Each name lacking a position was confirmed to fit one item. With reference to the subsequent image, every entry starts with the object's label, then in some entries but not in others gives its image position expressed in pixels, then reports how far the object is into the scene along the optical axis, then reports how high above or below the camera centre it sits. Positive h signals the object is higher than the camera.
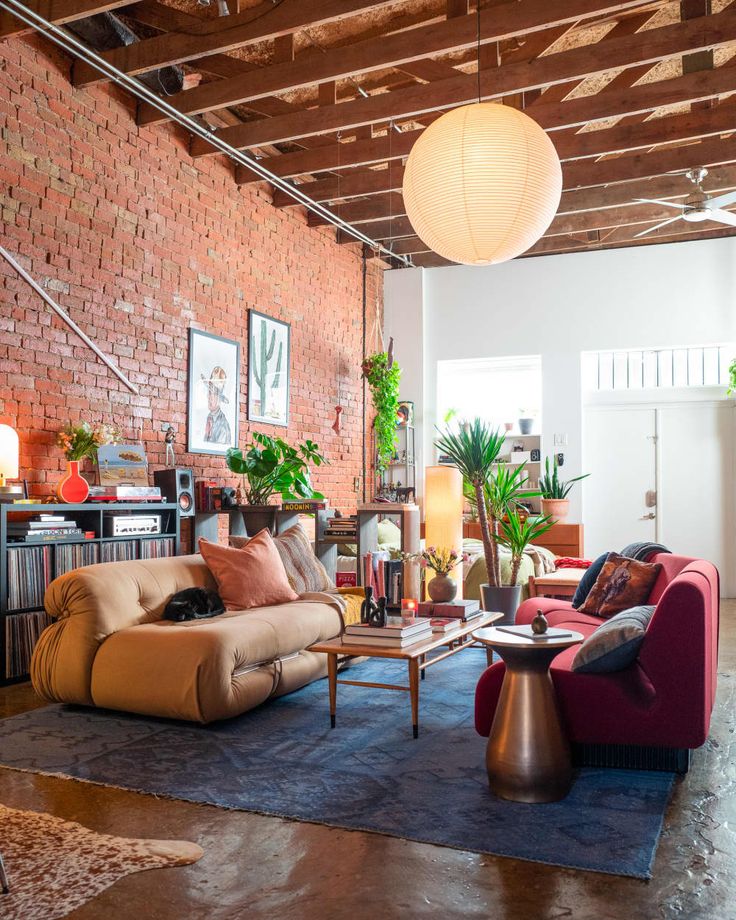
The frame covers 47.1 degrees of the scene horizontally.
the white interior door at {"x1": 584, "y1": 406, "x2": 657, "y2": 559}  9.70 -0.04
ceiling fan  6.84 +2.20
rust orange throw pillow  4.86 -0.59
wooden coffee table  3.73 -0.80
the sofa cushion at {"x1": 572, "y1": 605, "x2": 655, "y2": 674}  3.13 -0.65
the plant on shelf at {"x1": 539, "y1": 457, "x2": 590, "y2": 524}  9.25 -0.21
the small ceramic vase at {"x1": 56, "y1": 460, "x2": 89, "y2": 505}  5.30 -0.07
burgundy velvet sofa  3.10 -0.84
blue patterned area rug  2.66 -1.15
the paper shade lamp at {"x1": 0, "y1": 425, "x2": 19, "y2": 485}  4.96 +0.13
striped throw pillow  5.43 -0.57
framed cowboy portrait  7.09 +0.71
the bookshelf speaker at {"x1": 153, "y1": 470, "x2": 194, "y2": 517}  6.33 -0.09
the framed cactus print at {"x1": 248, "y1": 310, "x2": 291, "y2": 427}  7.98 +1.03
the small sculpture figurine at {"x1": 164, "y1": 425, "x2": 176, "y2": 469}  6.68 +0.24
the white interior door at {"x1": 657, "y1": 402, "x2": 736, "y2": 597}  9.36 -0.10
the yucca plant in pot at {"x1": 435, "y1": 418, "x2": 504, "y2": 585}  6.22 +0.12
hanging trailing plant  9.41 +0.92
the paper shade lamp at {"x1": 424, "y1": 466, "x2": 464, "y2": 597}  6.36 -0.25
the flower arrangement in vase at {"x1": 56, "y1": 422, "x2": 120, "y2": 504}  5.32 +0.18
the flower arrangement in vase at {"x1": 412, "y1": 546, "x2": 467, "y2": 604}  4.77 -0.60
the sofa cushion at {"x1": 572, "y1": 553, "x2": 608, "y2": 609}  5.18 -0.66
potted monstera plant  7.05 -0.01
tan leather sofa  3.80 -0.84
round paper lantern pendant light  3.52 +1.25
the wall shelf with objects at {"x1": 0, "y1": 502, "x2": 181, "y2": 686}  4.80 -0.49
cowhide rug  2.22 -1.12
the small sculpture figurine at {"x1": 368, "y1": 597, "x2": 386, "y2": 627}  4.02 -0.67
